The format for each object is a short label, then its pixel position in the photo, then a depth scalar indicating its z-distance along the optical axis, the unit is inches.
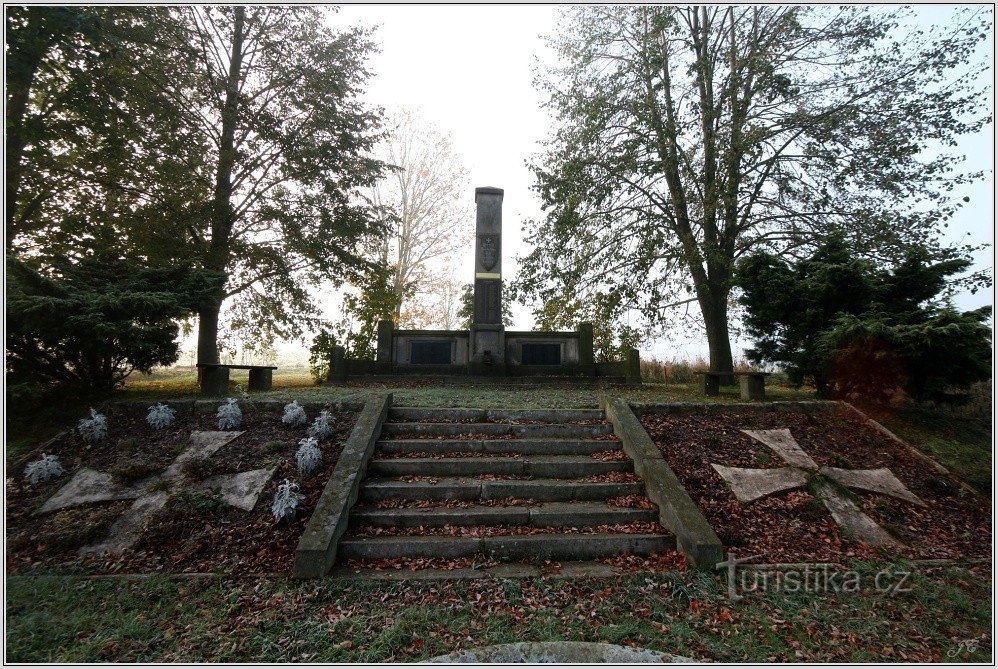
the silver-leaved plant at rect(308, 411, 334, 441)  220.4
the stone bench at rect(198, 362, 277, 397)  306.5
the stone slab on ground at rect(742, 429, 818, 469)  219.3
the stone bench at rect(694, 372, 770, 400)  319.9
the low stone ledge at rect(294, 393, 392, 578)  146.4
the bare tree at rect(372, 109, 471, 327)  824.9
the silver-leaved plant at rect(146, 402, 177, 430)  231.6
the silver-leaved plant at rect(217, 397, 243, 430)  231.6
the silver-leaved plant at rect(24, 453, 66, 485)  193.5
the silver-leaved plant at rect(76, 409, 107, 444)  220.8
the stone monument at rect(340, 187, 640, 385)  485.1
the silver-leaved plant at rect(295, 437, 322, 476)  194.9
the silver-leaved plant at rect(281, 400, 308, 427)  231.9
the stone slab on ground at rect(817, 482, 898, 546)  176.4
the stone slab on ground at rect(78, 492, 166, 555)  160.6
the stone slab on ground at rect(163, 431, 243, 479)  201.9
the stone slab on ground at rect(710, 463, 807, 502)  196.4
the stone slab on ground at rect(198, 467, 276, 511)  181.5
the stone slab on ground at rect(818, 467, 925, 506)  204.2
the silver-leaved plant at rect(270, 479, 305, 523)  168.6
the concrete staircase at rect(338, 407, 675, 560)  163.9
